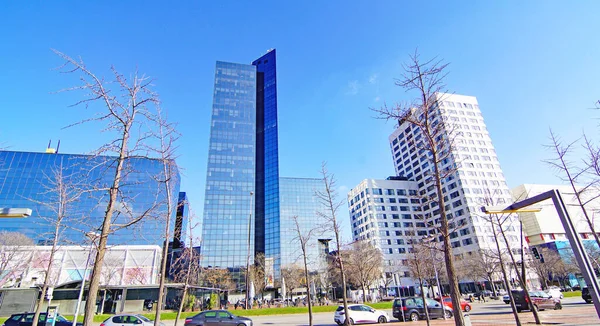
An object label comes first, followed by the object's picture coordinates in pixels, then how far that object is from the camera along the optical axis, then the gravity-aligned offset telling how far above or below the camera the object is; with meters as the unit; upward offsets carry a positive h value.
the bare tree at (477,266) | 58.28 +0.81
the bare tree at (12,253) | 35.38 +5.32
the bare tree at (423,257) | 43.09 +2.46
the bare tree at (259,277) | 60.84 +0.94
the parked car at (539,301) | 23.92 -2.86
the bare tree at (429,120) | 10.18 +5.48
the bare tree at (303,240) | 22.87 +3.40
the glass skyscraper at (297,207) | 94.44 +26.02
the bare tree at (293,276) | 65.21 +0.74
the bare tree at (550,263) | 57.91 +0.57
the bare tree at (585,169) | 14.45 +4.79
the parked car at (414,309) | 23.20 -2.87
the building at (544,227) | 83.62 +11.25
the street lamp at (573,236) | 5.07 +0.53
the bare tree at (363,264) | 54.01 +2.18
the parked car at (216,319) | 19.73 -2.40
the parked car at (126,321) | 18.19 -2.03
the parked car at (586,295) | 26.40 -2.79
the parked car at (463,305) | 25.95 -3.01
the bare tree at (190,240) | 19.01 +3.17
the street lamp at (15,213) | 7.14 +1.99
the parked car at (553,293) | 26.23 -2.45
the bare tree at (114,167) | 7.28 +3.52
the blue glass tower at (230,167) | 83.69 +37.09
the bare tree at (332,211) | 22.12 +5.13
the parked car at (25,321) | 19.25 -1.82
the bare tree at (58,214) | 15.27 +3.97
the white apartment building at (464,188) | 79.50 +25.42
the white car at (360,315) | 22.08 -2.99
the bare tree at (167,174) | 10.52 +4.63
